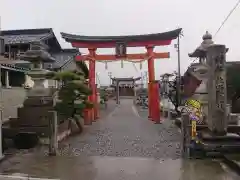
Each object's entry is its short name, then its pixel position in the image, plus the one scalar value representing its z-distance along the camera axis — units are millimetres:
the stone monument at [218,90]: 5254
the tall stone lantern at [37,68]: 7651
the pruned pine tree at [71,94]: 7699
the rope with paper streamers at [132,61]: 12366
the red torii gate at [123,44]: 11957
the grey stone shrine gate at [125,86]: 32485
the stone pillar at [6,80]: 10559
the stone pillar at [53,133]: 5607
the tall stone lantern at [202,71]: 6534
